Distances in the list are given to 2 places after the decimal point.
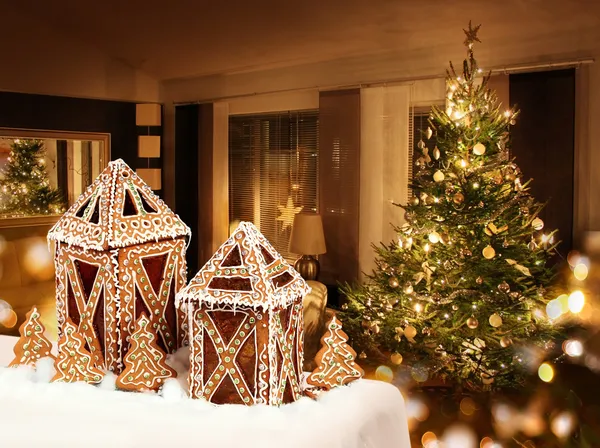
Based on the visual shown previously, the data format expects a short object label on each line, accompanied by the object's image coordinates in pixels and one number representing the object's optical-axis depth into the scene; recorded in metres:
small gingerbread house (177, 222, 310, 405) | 0.86
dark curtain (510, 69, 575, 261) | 3.92
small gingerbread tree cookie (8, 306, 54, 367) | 1.01
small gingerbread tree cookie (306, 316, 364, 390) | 0.95
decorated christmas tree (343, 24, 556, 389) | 3.25
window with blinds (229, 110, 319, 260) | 5.48
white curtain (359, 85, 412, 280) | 4.74
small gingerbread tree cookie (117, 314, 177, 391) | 0.91
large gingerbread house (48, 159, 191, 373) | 0.95
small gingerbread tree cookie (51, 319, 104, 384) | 0.93
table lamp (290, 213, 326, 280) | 4.83
